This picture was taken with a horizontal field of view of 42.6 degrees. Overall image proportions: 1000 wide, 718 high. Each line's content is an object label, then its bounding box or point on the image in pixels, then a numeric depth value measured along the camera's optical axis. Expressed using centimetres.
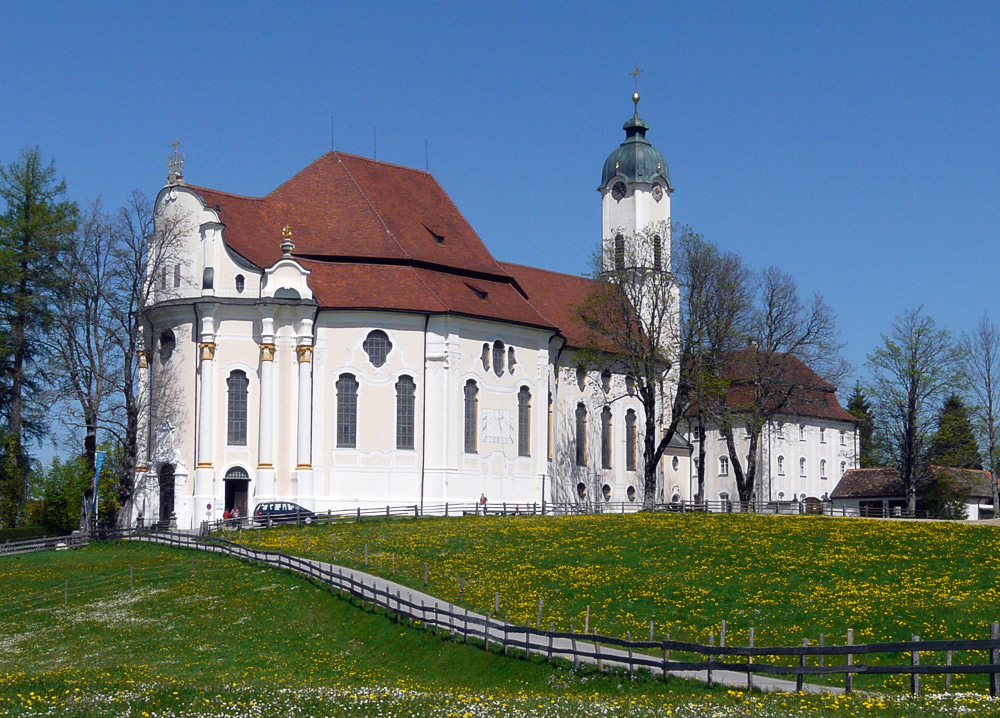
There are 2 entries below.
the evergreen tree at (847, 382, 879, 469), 10101
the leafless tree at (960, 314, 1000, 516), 7281
